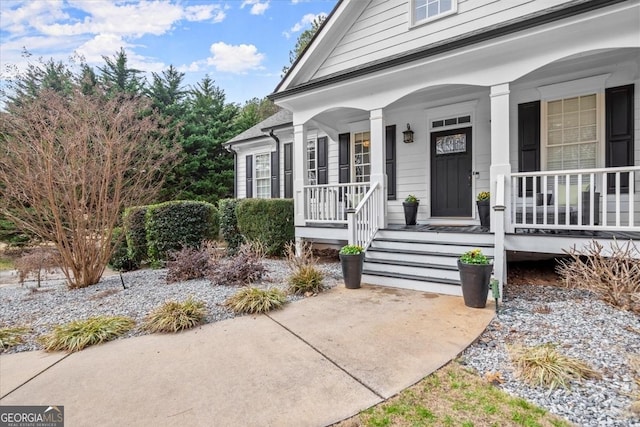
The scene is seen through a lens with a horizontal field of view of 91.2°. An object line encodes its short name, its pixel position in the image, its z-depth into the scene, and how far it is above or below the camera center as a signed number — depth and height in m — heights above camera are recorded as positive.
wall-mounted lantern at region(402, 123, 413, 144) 7.40 +1.64
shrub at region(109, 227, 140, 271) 8.66 -1.46
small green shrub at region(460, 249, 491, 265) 4.09 -0.73
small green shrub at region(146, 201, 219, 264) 7.59 -0.49
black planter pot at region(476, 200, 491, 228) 5.75 -0.16
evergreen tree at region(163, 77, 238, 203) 17.25 +3.16
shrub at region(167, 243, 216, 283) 5.96 -1.13
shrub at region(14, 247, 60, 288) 5.58 -0.92
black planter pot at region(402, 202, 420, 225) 7.08 -0.17
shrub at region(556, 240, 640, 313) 3.68 -0.91
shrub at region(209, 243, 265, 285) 5.48 -1.15
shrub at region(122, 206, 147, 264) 8.30 -0.75
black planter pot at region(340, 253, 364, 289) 5.12 -1.05
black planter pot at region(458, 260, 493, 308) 4.00 -1.02
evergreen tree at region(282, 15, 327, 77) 23.11 +12.97
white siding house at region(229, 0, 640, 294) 4.56 +1.71
